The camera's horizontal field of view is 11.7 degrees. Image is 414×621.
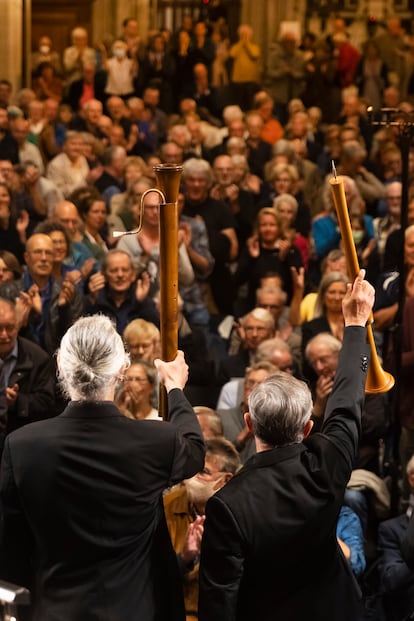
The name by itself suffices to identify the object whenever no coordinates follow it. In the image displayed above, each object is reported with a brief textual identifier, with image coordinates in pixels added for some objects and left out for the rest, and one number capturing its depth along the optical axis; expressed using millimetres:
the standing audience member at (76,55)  24651
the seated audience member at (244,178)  17124
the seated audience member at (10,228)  14288
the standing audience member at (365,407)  10243
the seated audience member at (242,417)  9992
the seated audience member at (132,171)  16493
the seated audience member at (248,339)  11685
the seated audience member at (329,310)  11434
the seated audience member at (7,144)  18145
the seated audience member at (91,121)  20068
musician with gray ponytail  5262
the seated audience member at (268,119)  22030
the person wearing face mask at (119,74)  24089
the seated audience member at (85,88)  23418
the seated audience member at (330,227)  15221
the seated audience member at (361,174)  18464
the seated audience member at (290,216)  15197
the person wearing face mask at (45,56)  25599
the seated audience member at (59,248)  12684
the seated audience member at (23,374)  9633
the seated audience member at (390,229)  14396
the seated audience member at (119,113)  21241
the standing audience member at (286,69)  27188
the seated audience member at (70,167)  17304
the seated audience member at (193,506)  7294
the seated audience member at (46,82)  23610
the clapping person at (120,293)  12092
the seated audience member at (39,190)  15784
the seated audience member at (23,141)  18464
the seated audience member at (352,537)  8676
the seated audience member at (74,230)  13180
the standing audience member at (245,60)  26566
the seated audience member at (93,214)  14324
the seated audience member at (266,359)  10788
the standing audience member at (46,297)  11596
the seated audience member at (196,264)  13091
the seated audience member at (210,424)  9292
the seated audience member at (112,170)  17064
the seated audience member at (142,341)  10895
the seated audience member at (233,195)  16358
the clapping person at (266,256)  14204
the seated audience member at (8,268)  11731
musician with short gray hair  5355
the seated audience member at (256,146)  19793
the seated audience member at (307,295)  12553
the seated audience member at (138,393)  10094
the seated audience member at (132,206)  15066
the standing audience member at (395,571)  8305
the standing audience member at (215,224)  14551
